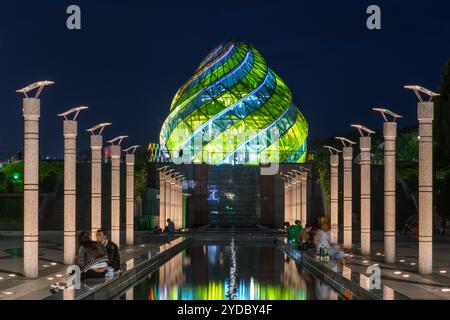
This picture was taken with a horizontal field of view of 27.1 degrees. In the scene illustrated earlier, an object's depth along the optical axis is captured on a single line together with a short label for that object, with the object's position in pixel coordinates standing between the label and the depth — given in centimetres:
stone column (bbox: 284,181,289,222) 6192
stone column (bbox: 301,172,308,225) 4831
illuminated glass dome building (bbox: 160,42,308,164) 7512
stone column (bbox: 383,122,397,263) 2437
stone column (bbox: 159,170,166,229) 4617
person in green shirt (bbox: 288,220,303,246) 3209
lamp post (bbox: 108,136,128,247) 3055
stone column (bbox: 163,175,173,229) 4918
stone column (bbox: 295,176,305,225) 5047
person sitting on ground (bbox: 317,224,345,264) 2225
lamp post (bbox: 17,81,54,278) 1856
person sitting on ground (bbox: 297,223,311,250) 2808
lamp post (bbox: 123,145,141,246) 3294
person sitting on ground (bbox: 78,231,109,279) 1602
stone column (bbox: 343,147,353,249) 3131
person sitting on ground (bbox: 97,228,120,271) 1685
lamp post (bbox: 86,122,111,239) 2708
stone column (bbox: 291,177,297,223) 5438
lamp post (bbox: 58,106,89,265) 2256
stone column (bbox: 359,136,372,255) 2761
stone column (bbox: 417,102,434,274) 1948
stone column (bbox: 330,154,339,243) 3441
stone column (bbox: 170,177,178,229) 5263
